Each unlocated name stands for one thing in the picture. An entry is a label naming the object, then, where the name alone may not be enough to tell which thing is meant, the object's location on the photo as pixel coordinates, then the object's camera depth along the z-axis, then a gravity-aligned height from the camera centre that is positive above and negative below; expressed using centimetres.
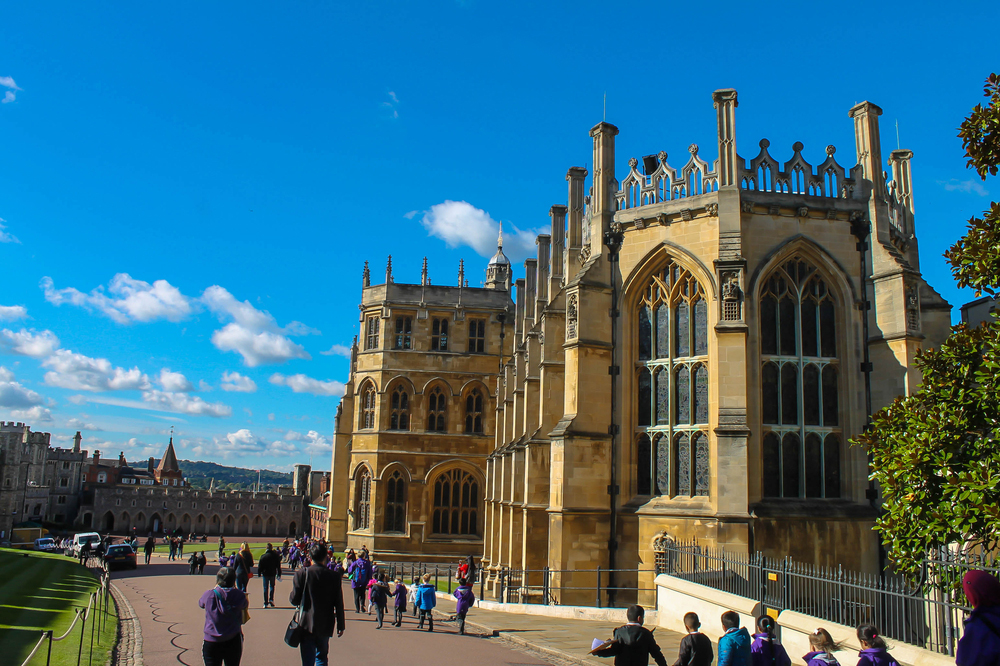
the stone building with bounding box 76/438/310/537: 8038 -385
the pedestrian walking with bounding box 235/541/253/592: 1633 -199
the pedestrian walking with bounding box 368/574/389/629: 1494 -225
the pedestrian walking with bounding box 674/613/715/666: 698 -145
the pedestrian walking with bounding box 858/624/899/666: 626 -126
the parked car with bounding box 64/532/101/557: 4287 -396
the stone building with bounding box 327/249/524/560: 3662 +295
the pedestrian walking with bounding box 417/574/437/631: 1472 -220
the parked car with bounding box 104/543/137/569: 3076 -335
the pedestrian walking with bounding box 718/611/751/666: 708 -143
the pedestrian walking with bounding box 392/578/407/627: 1512 -236
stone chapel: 1753 +322
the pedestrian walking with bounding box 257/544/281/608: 1642 -196
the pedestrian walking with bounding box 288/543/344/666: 702 -117
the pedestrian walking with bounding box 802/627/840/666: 639 -134
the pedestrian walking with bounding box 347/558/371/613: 1717 -220
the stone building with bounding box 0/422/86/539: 6844 -103
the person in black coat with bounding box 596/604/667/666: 675 -139
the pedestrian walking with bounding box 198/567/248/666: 721 -136
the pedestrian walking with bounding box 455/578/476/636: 1434 -219
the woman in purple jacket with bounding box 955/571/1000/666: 464 -78
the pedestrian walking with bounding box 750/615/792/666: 731 -151
